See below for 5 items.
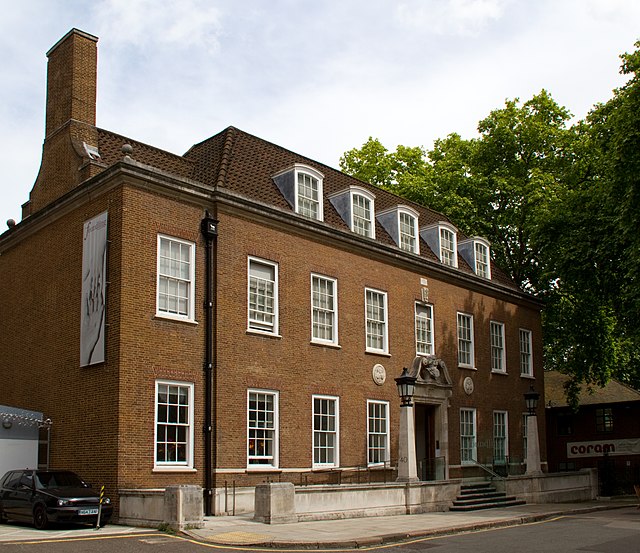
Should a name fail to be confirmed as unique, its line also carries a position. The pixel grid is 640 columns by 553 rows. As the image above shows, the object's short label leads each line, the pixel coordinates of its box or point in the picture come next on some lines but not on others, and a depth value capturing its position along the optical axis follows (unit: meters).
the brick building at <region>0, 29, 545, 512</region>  19.50
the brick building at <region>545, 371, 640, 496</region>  41.62
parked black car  16.80
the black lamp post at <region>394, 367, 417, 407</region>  23.22
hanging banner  19.56
